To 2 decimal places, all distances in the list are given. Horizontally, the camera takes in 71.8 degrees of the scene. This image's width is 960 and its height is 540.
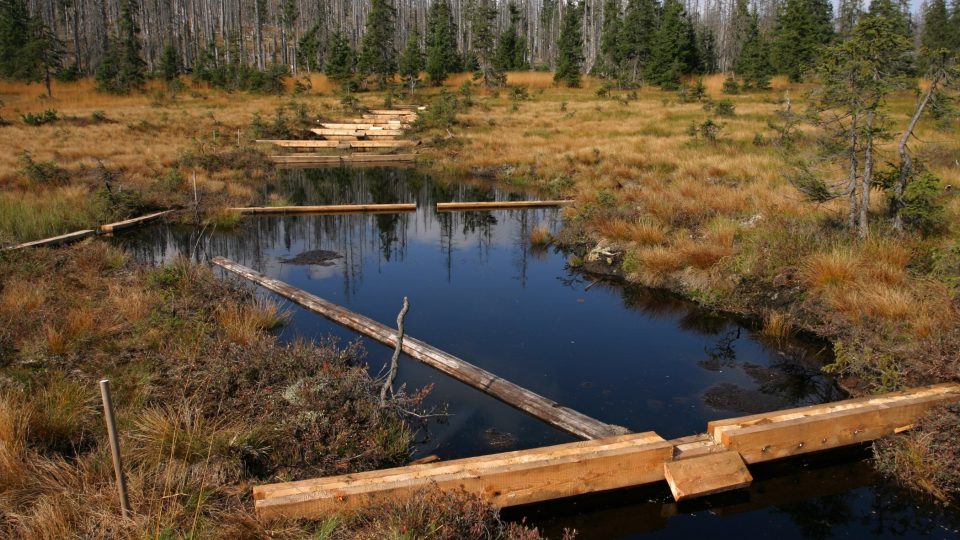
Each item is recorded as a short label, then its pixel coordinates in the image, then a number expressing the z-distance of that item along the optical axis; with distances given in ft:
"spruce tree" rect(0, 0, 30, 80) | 154.66
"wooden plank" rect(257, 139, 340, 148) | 102.68
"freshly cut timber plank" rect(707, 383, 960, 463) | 18.86
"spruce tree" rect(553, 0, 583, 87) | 173.37
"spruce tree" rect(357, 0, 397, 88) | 179.42
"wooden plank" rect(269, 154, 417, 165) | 96.12
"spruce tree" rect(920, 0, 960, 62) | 149.93
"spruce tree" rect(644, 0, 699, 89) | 159.94
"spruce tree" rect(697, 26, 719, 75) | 195.76
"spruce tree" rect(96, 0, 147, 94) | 154.40
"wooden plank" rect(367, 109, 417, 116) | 131.11
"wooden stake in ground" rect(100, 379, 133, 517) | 11.07
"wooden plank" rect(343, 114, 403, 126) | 122.50
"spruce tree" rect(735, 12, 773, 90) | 146.00
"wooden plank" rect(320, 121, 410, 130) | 117.04
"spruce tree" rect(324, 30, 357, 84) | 175.59
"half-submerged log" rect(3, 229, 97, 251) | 40.69
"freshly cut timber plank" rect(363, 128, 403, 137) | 115.24
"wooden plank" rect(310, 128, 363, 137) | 113.60
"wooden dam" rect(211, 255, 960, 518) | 14.99
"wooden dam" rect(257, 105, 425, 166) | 99.09
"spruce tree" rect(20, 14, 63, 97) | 146.41
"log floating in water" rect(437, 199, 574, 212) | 60.54
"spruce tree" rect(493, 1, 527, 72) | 180.14
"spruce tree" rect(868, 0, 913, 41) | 105.46
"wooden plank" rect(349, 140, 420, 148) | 108.68
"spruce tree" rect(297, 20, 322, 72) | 214.48
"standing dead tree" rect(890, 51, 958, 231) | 30.79
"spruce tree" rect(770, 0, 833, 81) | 149.59
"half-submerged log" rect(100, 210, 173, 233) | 48.72
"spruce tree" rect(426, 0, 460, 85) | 180.04
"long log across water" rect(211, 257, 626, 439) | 21.34
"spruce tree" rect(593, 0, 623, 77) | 188.65
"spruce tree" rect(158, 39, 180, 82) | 170.71
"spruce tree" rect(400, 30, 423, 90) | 176.24
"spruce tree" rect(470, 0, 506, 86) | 178.91
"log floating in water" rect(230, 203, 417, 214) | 57.72
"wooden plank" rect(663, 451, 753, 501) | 17.65
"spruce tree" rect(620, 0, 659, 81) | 174.69
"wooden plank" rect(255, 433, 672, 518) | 14.64
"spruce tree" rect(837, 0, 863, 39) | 182.94
